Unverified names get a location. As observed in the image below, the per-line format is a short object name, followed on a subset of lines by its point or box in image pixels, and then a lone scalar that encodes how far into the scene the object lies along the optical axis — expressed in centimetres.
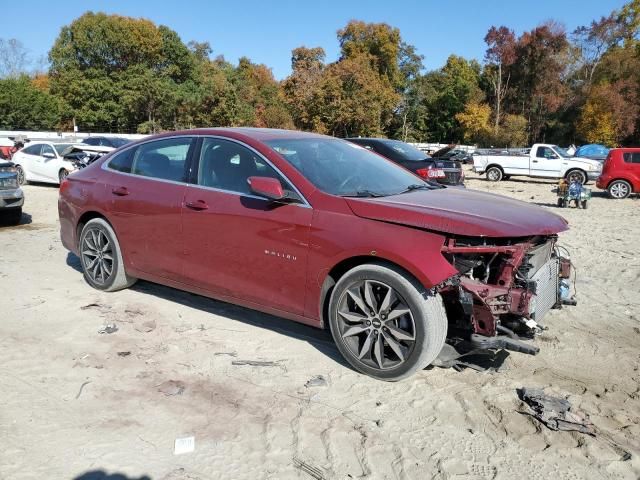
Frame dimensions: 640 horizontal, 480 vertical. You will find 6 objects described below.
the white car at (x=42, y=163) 1672
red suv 1692
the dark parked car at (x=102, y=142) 2117
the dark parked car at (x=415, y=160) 1112
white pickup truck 2145
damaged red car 357
